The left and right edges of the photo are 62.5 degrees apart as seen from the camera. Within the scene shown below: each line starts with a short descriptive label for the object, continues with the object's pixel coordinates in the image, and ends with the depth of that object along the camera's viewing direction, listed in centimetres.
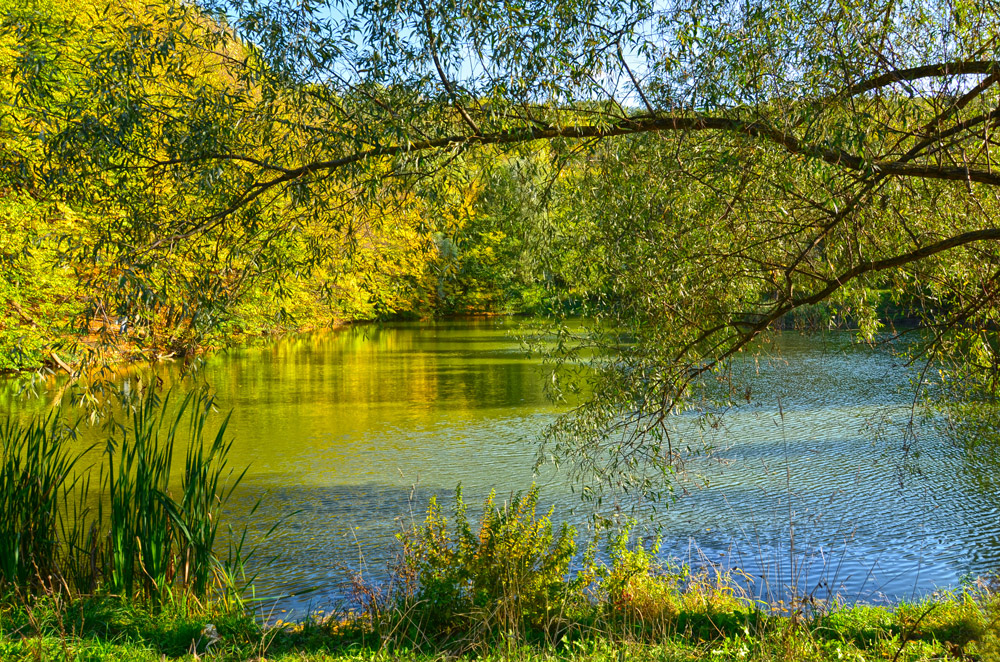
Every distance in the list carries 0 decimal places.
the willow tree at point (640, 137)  360
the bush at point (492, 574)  397
